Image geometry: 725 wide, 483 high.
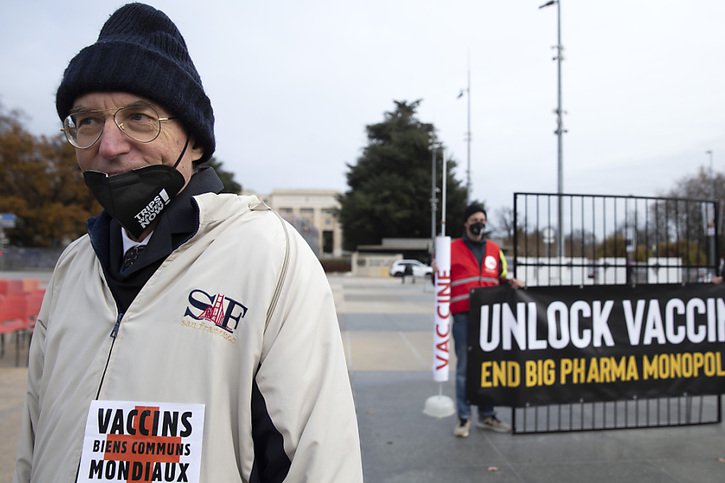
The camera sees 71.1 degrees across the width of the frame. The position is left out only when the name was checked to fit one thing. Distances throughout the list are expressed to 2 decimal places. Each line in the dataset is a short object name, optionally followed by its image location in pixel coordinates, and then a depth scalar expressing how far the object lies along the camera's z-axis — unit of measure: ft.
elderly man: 3.54
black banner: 14.06
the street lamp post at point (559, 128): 55.26
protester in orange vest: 14.82
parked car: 119.34
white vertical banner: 14.83
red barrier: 21.84
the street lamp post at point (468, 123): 81.15
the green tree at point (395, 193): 160.86
